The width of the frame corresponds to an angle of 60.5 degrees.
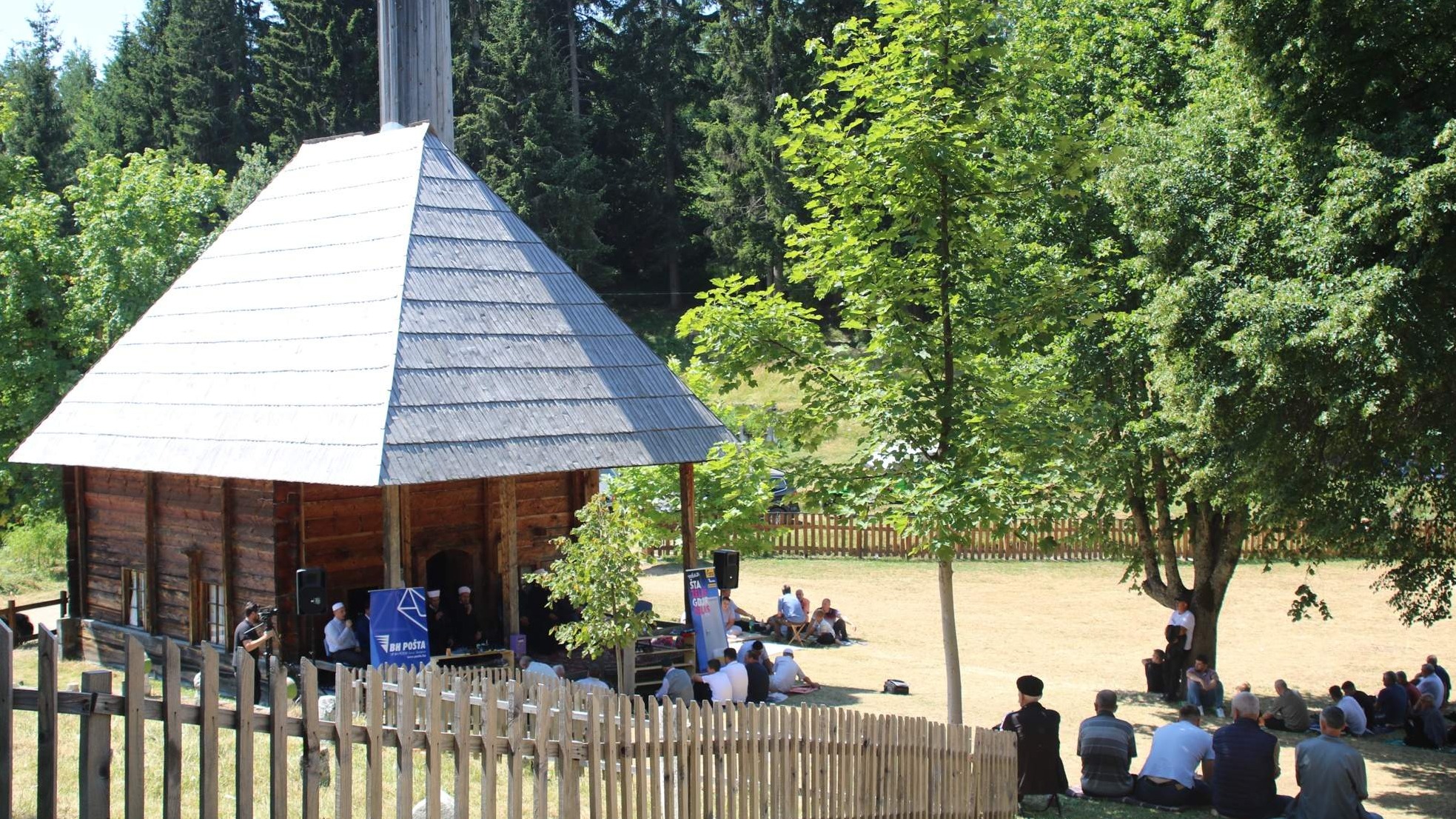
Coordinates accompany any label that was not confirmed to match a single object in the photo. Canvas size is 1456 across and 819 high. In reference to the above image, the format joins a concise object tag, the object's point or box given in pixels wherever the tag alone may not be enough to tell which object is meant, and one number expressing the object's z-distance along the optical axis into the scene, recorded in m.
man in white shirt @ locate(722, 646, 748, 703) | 14.84
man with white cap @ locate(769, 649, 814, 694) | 16.50
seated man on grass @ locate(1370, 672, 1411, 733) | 16.42
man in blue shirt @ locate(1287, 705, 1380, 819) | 9.88
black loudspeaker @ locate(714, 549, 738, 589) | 17.28
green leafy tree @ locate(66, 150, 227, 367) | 27.72
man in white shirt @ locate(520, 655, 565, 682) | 10.67
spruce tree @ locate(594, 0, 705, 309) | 58.62
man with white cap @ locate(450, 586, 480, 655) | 16.27
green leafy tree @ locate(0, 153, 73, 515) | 27.17
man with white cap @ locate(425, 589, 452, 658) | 15.78
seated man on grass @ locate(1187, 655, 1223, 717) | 16.78
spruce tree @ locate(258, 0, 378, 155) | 54.53
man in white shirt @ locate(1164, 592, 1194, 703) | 18.14
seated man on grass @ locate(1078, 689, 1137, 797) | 10.87
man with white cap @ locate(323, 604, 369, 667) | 14.74
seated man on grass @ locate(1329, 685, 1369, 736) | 15.84
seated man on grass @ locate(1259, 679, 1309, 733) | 15.86
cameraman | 14.38
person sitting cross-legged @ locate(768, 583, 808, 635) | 21.86
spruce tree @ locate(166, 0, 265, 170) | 60.69
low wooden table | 14.83
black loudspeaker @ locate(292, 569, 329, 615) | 13.81
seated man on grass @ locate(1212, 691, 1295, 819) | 10.30
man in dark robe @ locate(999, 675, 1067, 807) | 10.35
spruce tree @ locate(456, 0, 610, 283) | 50.97
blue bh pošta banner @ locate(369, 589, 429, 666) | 13.93
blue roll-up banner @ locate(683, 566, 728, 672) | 16.55
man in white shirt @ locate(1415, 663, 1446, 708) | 16.42
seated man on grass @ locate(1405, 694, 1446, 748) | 15.57
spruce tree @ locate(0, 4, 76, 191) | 67.88
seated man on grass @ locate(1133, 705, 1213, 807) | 10.88
